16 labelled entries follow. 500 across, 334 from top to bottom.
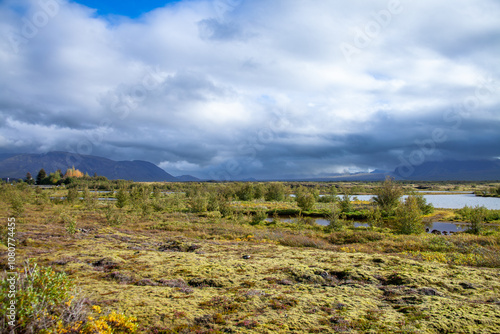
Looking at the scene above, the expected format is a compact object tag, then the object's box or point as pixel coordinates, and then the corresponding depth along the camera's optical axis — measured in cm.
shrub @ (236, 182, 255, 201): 9031
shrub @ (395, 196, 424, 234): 3102
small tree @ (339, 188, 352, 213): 5798
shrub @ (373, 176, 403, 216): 4812
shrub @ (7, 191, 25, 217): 3438
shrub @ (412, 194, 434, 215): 5518
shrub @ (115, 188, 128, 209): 4922
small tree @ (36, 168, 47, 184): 15350
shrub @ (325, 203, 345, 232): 3387
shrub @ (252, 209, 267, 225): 4099
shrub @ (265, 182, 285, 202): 9238
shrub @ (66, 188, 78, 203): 5906
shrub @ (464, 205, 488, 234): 3228
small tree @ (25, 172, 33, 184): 13975
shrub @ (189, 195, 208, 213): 5528
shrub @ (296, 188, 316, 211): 5962
